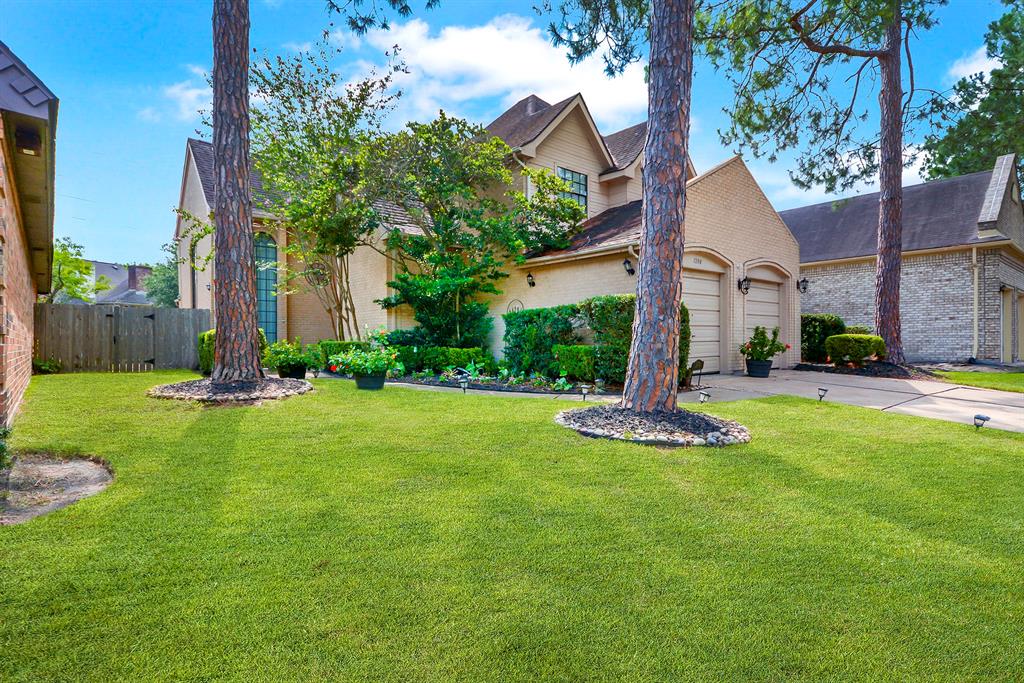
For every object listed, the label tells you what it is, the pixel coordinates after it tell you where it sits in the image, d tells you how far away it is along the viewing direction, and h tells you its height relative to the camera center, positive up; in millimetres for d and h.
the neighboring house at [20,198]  3809 +1695
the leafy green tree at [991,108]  14227 +7686
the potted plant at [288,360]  9328 -340
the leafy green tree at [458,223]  11469 +2826
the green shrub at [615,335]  8195 +131
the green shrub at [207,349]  10562 -151
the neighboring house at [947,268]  14586 +2394
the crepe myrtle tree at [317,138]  11781 +5102
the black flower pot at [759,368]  10500 -521
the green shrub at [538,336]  9414 +123
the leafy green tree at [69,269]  17969 +2711
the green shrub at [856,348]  11750 -110
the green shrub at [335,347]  10906 -114
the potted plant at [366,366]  7766 -379
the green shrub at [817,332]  13171 +293
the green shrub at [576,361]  8609 -318
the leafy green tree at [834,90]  11367 +6750
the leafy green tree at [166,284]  28356 +3251
